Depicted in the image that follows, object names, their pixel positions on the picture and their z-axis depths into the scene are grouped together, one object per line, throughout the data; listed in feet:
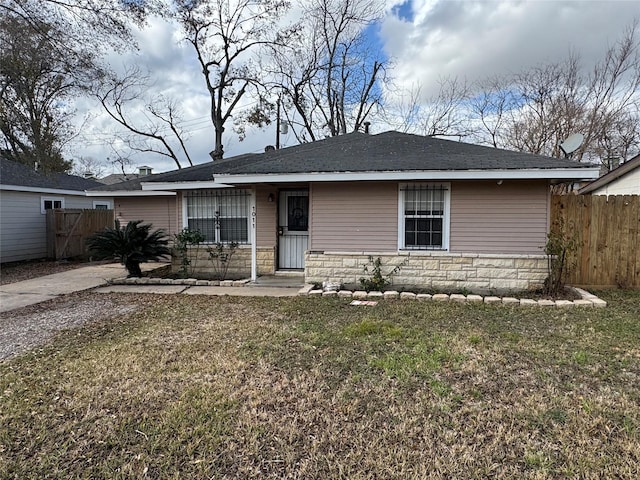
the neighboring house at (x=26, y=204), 39.60
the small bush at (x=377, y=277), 23.58
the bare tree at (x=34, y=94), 27.61
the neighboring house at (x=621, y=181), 33.24
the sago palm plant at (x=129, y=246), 27.17
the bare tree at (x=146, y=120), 66.13
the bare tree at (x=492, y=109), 57.77
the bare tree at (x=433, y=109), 60.90
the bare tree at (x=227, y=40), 65.46
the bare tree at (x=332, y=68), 64.34
